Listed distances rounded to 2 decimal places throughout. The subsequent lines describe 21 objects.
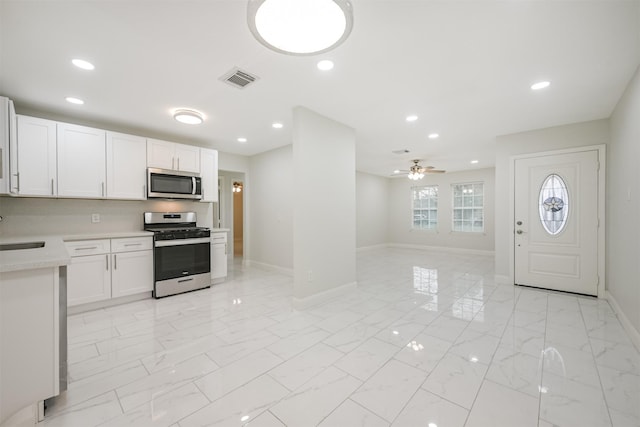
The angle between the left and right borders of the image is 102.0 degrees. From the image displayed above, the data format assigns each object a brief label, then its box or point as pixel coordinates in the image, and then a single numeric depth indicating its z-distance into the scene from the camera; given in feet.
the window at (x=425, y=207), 27.87
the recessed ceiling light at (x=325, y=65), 7.72
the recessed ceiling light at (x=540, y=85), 9.00
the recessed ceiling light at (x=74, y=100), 10.01
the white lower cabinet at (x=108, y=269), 10.57
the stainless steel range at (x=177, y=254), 12.42
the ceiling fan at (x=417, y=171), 20.65
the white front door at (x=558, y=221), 12.42
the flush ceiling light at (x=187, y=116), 11.16
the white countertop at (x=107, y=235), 10.55
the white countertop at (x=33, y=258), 4.54
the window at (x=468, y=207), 25.23
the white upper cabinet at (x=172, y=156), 13.24
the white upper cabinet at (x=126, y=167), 12.10
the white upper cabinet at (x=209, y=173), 15.05
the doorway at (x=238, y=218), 30.30
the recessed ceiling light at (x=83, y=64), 7.63
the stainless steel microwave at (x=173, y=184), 13.01
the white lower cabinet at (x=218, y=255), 14.82
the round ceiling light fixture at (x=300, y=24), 4.25
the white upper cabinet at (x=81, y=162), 10.89
